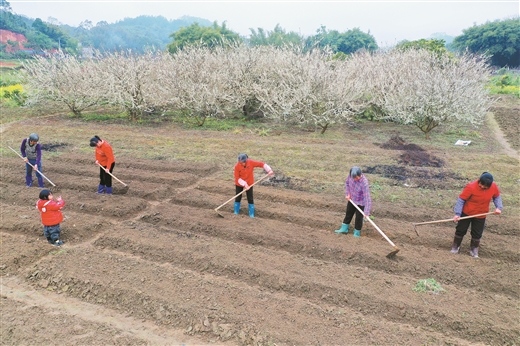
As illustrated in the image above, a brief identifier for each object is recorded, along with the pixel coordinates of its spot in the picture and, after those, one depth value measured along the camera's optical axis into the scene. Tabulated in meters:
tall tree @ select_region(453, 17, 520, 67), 43.00
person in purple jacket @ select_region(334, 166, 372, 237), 7.17
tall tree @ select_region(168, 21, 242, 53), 46.88
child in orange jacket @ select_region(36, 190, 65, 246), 7.13
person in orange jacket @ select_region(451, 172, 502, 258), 6.51
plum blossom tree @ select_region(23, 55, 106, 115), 20.95
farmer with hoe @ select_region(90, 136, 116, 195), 9.30
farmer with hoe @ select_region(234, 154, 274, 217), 8.08
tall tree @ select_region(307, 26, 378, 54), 55.03
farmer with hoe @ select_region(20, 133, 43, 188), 10.00
